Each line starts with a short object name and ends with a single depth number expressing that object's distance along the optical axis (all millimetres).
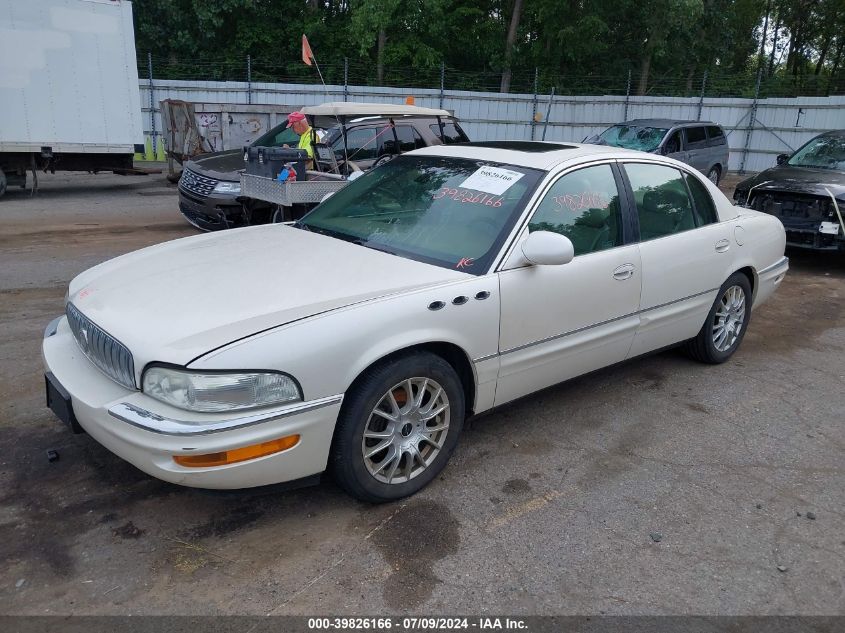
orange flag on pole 9520
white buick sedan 2754
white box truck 11758
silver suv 13773
